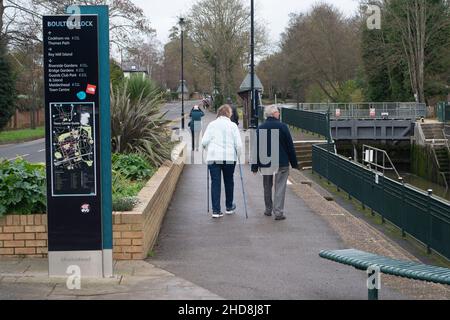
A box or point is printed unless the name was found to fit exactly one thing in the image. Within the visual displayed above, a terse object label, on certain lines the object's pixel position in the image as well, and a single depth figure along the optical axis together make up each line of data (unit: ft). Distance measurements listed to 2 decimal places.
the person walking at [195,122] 79.30
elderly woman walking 35.42
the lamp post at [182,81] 147.54
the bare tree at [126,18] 145.21
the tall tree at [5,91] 147.64
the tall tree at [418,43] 183.93
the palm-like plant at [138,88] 48.65
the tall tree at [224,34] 221.46
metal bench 19.06
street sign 22.16
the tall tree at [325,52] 233.55
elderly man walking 35.06
